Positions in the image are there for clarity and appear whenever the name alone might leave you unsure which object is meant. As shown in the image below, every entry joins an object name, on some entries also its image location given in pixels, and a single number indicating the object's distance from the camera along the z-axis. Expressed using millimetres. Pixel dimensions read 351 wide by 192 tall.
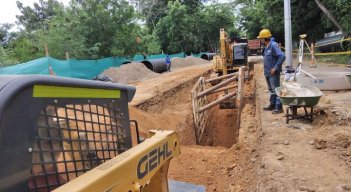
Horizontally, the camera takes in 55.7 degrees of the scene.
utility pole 9703
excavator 15969
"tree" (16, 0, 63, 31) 45088
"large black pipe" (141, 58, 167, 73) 25109
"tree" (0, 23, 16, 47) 31703
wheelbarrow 5863
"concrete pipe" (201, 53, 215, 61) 40312
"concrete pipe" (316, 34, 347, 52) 20823
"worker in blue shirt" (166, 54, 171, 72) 26622
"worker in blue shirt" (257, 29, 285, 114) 7188
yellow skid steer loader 1616
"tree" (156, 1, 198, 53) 40500
